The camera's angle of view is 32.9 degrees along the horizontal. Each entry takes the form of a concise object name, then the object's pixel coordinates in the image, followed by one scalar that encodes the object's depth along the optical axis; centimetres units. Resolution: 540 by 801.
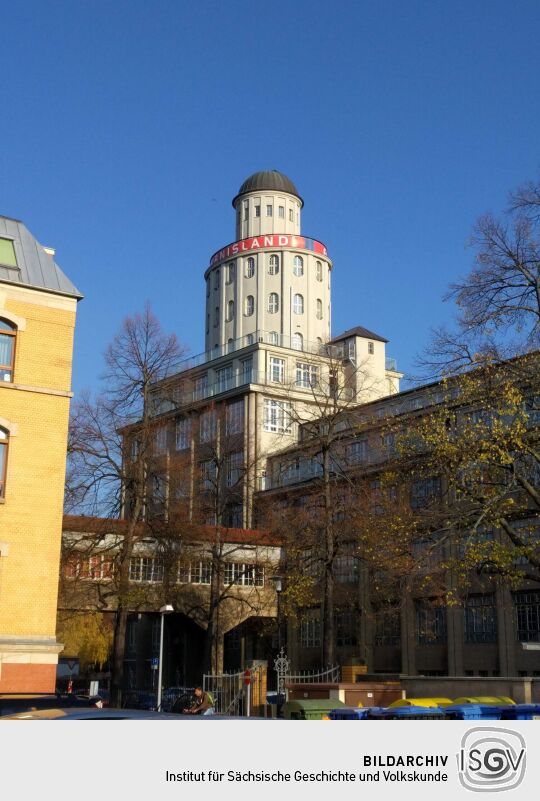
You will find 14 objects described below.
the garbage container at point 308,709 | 2017
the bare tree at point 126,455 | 3600
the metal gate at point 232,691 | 2747
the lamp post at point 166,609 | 2885
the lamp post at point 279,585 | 3634
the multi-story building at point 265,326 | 6850
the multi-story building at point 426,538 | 2269
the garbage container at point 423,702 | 1664
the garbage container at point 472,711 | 1355
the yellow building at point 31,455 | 2536
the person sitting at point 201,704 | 1991
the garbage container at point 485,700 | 1812
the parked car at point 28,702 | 1109
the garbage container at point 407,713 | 1387
